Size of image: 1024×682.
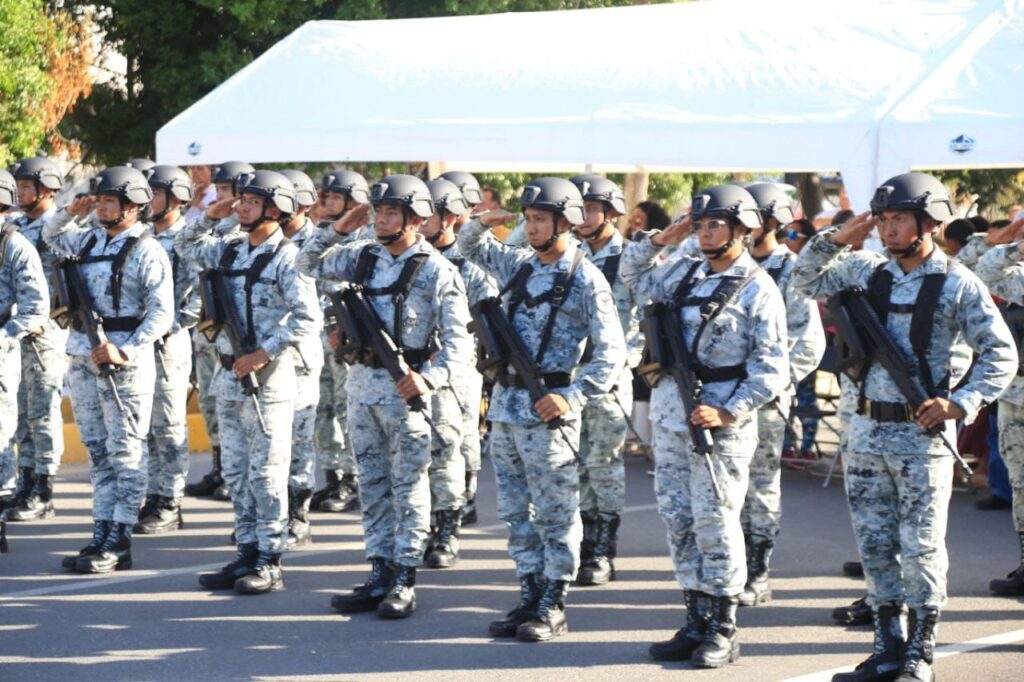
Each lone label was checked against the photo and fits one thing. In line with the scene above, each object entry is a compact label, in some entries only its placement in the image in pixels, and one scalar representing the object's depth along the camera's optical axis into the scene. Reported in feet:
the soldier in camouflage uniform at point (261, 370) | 51.24
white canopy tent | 63.31
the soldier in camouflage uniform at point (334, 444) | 66.82
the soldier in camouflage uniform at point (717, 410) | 42.93
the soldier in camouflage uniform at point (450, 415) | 54.98
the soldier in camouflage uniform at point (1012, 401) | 50.69
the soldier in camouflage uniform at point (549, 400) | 45.91
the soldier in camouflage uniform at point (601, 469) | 53.88
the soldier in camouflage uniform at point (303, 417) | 57.71
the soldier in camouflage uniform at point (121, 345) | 54.43
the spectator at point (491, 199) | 76.38
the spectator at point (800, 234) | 77.66
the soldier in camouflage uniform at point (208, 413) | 69.00
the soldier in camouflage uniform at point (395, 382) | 48.51
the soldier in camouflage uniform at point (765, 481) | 50.38
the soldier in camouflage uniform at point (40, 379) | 63.72
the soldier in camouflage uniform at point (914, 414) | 40.26
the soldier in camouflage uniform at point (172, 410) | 61.99
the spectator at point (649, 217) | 69.64
